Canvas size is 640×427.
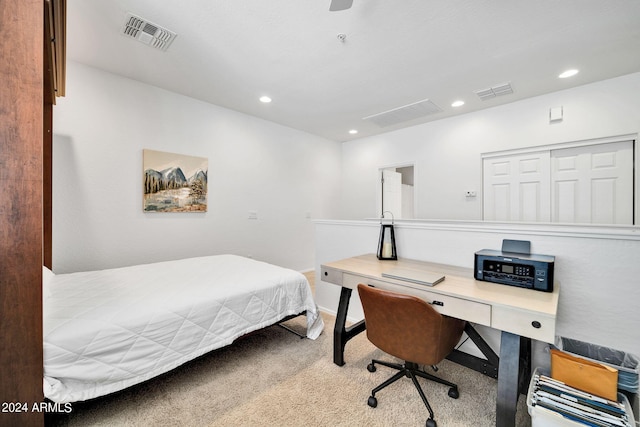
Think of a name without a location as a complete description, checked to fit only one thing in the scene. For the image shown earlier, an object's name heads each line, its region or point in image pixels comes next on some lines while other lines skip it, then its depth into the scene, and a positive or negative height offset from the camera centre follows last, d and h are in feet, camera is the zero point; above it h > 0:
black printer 4.75 -1.04
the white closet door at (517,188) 11.43 +1.13
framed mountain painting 10.48 +1.26
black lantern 7.54 -0.89
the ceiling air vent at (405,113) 12.22 +4.89
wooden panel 3.44 +0.10
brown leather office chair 4.61 -2.13
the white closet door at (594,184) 9.79 +1.13
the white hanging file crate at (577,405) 3.64 -2.80
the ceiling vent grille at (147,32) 6.88 +4.90
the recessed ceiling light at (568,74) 9.26 +4.89
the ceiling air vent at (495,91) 10.37 +4.90
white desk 4.05 -1.60
